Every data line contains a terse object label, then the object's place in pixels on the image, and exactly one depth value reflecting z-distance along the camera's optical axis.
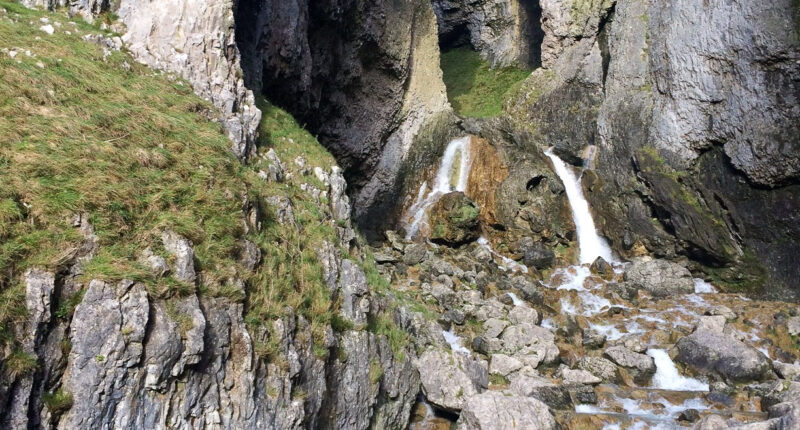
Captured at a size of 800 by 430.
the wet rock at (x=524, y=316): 16.62
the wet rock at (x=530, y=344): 14.39
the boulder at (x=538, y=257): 22.44
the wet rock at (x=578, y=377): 13.49
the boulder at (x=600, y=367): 14.06
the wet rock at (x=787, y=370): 14.01
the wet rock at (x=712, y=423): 10.60
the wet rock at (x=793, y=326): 16.36
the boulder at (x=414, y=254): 20.89
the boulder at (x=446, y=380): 11.02
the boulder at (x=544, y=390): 12.23
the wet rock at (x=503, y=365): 13.52
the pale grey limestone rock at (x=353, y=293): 10.00
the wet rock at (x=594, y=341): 15.81
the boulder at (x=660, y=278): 20.06
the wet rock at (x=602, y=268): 21.67
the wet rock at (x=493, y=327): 15.61
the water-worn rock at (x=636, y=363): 14.36
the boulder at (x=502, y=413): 10.00
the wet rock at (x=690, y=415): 12.07
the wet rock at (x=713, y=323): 15.55
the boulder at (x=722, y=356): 14.12
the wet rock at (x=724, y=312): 17.69
